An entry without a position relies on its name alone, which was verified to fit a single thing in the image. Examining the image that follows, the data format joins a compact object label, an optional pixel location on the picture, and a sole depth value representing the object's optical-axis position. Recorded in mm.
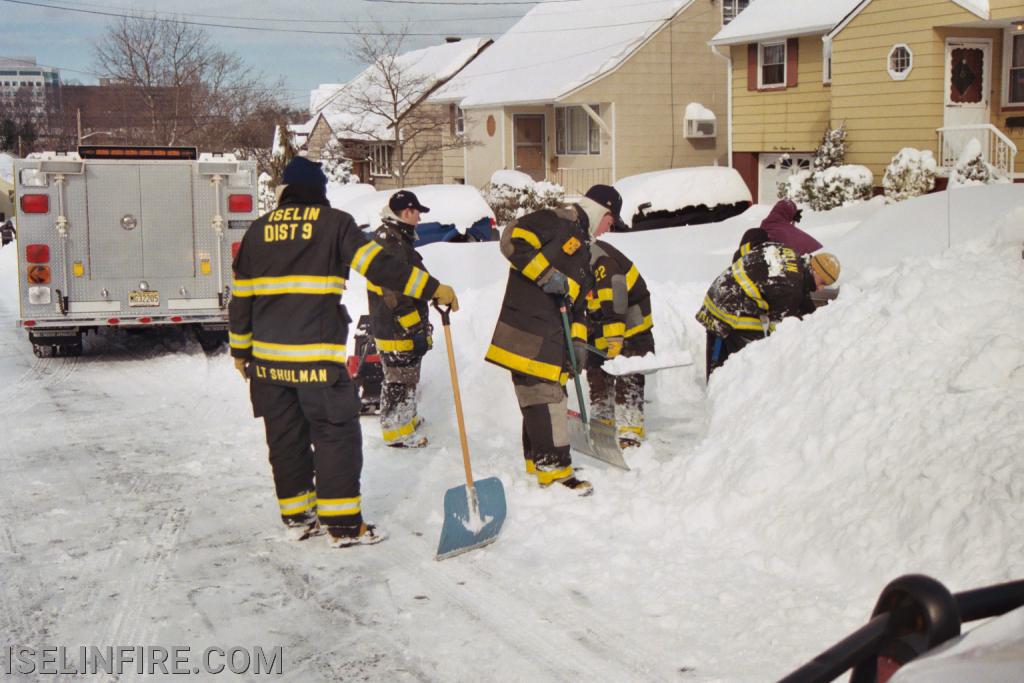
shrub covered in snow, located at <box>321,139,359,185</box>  44531
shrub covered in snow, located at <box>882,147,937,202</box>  20891
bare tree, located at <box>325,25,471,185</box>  40188
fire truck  11961
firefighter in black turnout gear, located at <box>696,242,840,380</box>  8375
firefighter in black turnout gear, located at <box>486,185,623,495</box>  6930
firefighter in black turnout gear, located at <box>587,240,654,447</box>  8023
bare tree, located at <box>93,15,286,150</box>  41500
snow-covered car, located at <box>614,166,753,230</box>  22672
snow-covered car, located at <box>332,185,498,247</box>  18550
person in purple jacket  10508
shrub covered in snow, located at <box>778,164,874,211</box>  22203
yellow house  21516
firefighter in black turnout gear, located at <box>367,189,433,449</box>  8352
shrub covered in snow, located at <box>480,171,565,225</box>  26125
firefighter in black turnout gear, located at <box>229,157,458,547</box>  6008
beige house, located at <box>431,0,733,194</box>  32406
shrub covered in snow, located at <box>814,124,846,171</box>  23609
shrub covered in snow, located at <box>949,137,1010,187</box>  19422
